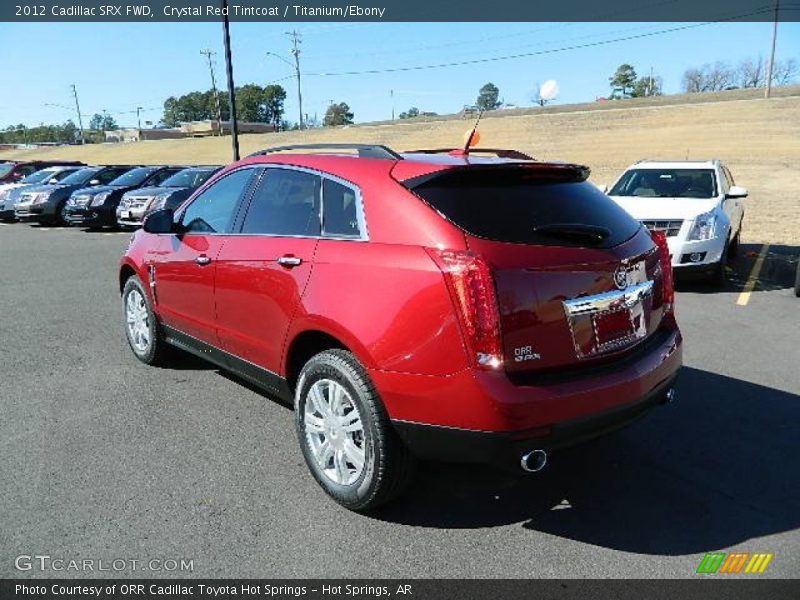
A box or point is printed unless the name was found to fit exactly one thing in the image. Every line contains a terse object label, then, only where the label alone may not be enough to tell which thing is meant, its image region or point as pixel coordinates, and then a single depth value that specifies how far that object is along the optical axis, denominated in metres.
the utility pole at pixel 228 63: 20.34
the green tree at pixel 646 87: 120.56
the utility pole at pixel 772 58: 57.73
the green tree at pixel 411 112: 142.62
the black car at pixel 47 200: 16.75
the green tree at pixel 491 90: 145.38
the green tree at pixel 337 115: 145.75
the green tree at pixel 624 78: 126.25
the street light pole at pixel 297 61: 99.06
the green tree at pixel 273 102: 153.38
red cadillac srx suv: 2.61
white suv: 7.89
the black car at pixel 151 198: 13.74
